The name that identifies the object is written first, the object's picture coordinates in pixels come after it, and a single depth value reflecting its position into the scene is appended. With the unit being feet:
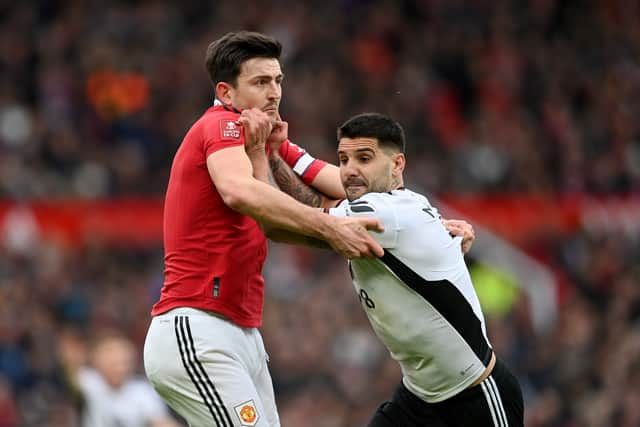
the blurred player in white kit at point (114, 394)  65.26
